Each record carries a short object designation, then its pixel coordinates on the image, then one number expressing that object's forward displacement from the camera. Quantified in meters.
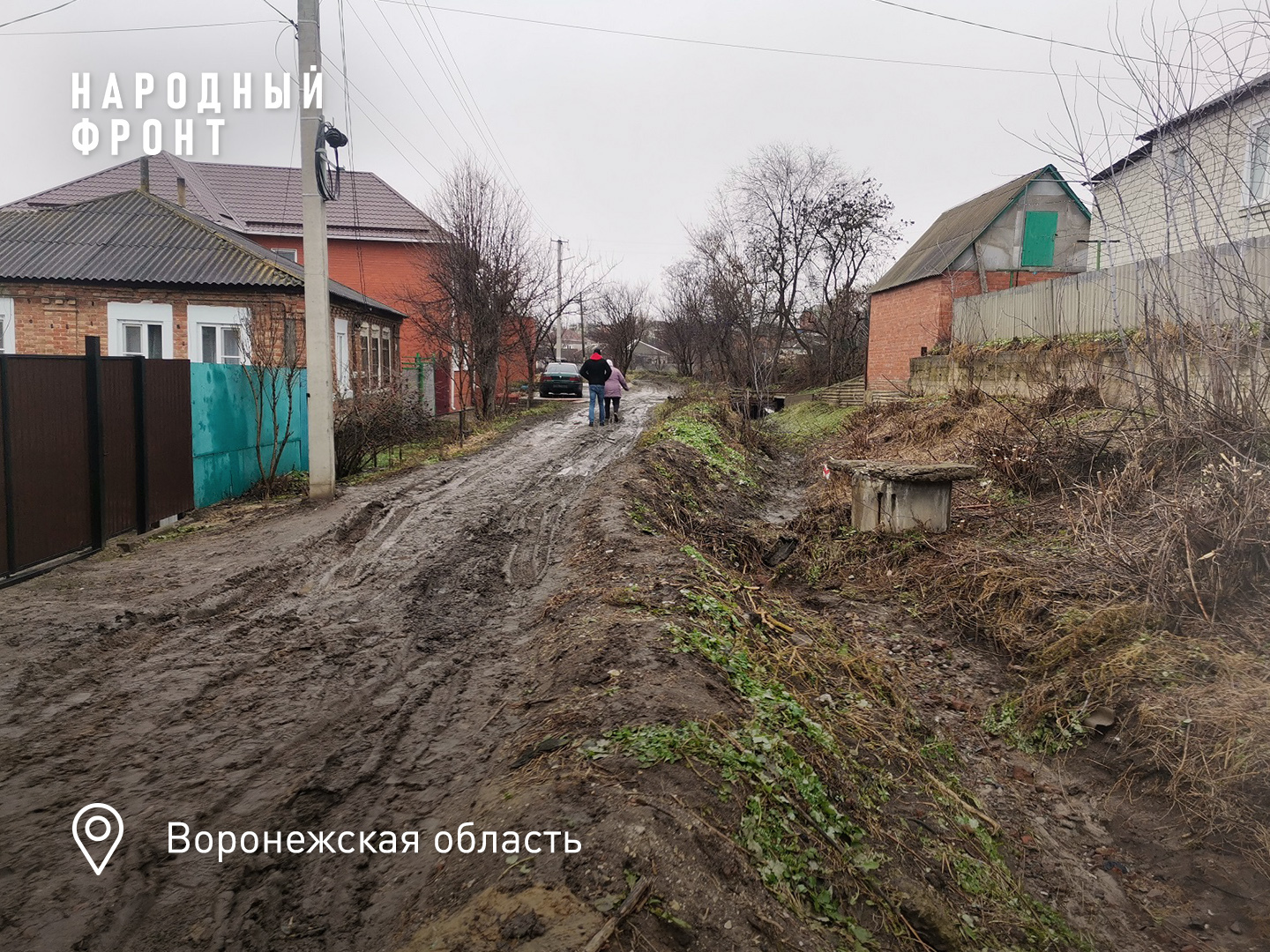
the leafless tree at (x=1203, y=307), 6.19
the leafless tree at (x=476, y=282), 21.86
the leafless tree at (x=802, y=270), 33.41
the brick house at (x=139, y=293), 17.41
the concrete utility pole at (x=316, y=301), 10.54
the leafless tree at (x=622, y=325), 58.38
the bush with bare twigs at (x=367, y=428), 12.85
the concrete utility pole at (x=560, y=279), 29.35
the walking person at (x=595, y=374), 20.64
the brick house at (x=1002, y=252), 22.59
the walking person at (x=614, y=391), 21.94
